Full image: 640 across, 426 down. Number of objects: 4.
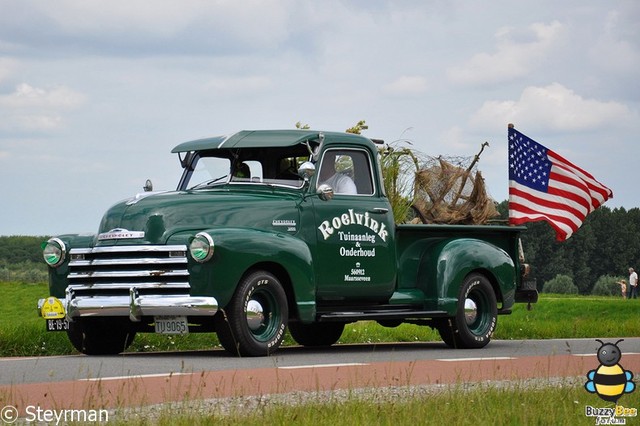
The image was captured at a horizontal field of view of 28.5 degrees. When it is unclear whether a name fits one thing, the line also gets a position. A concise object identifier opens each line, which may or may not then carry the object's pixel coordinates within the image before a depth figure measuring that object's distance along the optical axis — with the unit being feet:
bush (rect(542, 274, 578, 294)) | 317.22
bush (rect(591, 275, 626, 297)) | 313.32
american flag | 64.08
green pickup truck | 40.32
